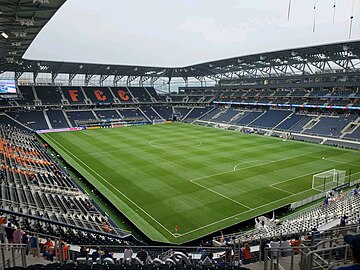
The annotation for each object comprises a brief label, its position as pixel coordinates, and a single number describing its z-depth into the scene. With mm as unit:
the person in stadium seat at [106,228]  17264
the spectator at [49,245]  9474
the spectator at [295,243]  10012
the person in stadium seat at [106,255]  9341
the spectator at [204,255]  9792
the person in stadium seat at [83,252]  9828
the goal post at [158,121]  71162
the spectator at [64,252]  9214
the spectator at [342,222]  11340
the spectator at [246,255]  9439
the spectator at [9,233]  10484
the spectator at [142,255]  10510
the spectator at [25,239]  9391
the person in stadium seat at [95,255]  9125
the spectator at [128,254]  9539
